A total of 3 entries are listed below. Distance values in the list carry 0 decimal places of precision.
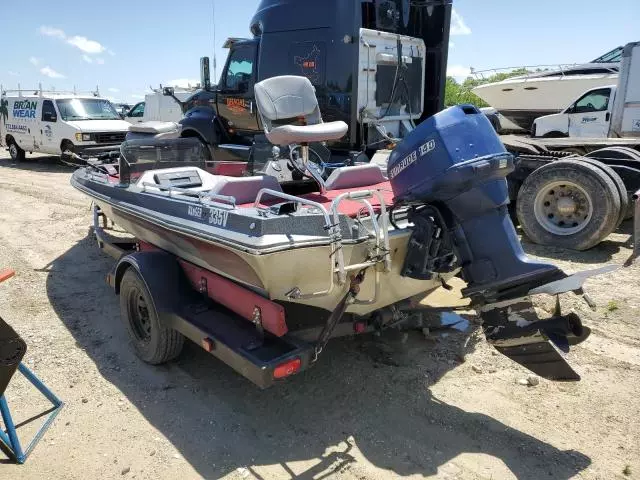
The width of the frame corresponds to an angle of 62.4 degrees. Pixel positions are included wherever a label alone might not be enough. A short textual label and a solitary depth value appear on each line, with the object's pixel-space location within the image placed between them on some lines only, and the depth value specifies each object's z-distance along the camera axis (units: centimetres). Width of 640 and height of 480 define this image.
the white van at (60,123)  1348
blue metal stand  272
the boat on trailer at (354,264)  265
